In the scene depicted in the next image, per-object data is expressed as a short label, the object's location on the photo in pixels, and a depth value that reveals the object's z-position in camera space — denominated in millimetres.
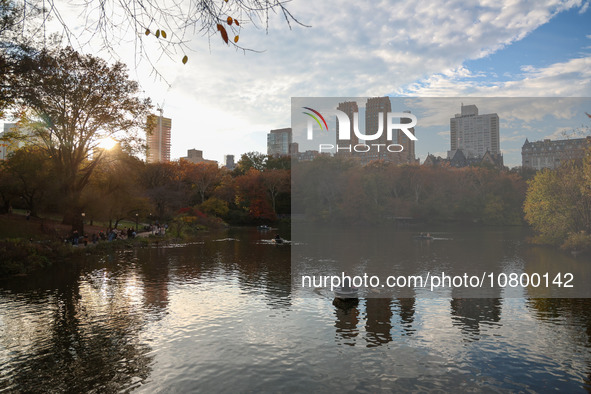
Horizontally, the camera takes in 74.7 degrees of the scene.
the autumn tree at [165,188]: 60594
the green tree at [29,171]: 37312
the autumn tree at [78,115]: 34344
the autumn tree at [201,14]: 4730
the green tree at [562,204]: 39062
